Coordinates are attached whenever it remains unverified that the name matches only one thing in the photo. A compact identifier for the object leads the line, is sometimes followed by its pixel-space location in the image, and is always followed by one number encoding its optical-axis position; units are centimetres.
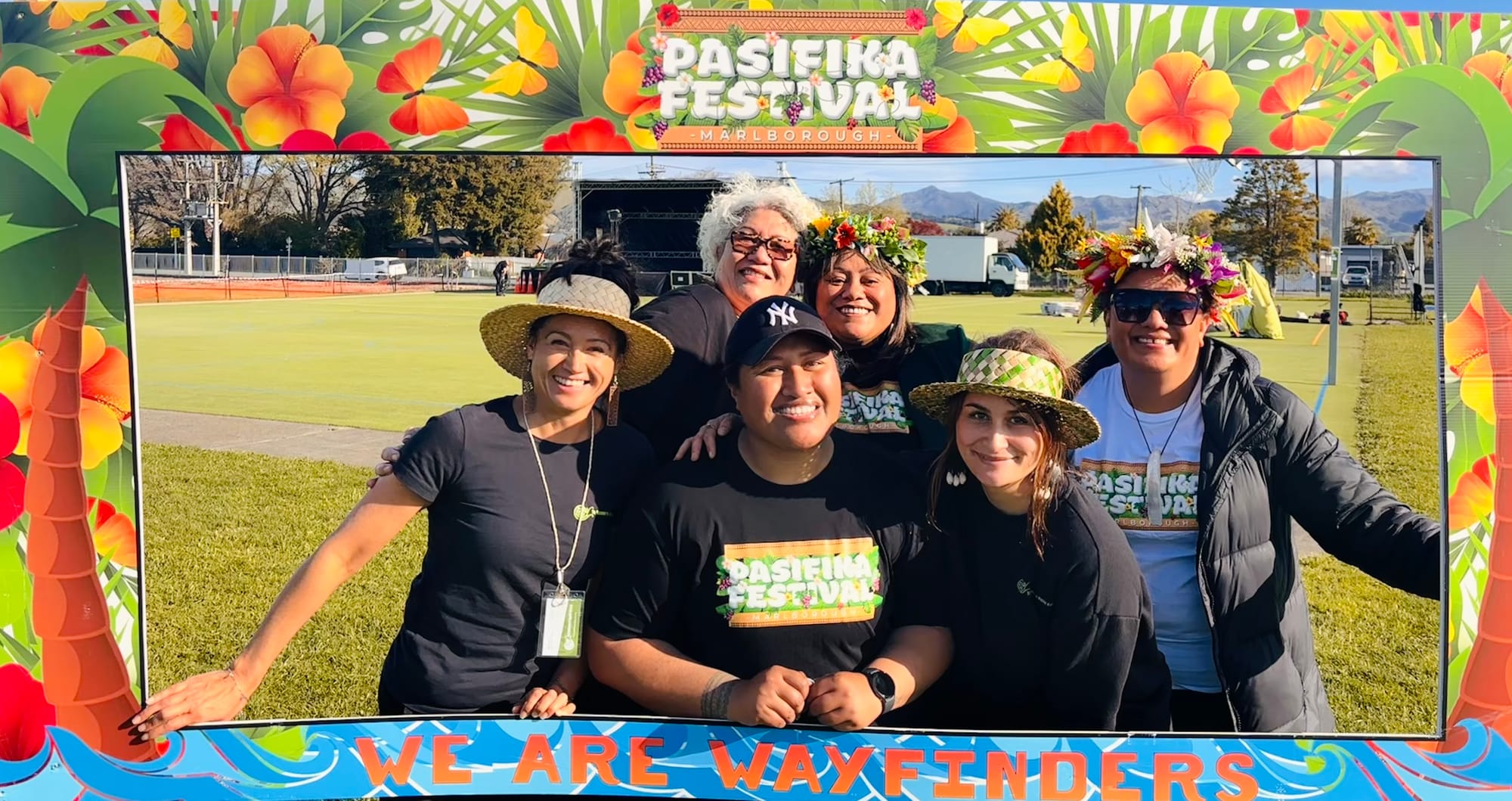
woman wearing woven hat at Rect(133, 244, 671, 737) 299
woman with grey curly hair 320
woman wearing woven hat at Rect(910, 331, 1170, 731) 288
